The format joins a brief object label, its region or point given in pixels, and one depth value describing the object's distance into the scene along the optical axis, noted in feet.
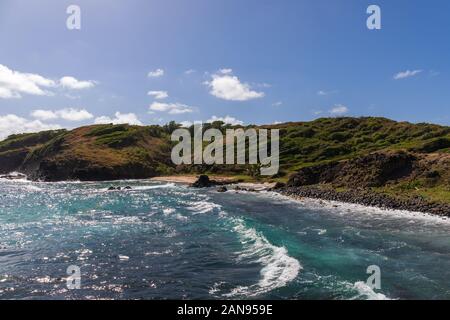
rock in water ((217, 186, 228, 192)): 334.42
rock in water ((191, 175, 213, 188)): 390.62
